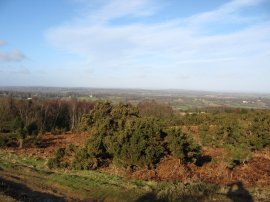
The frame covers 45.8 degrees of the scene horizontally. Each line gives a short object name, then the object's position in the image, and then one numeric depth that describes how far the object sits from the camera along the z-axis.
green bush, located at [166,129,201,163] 19.47
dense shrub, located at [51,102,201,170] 19.27
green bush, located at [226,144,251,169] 20.49
